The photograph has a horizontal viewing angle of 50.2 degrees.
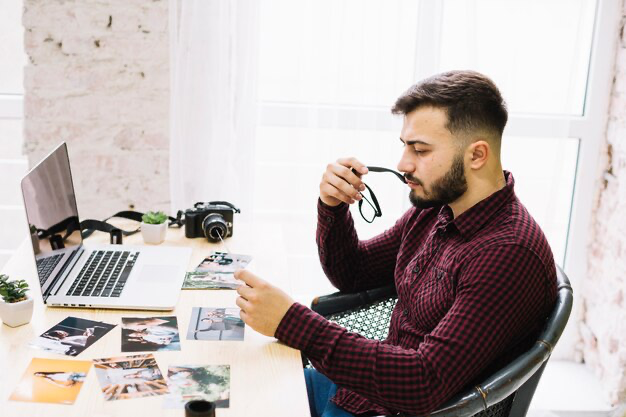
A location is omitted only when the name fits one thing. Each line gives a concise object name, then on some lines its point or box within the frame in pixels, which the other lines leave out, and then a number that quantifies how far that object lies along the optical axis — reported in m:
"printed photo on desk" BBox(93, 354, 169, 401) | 1.16
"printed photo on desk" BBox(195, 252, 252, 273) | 1.77
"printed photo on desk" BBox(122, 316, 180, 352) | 1.33
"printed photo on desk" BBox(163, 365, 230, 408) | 1.15
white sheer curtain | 2.41
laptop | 1.50
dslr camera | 1.95
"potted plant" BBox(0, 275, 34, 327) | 1.37
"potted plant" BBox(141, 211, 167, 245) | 1.92
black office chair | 1.22
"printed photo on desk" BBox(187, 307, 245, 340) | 1.40
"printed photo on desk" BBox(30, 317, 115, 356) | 1.31
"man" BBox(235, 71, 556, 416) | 1.25
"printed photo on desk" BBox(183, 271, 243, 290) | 1.65
